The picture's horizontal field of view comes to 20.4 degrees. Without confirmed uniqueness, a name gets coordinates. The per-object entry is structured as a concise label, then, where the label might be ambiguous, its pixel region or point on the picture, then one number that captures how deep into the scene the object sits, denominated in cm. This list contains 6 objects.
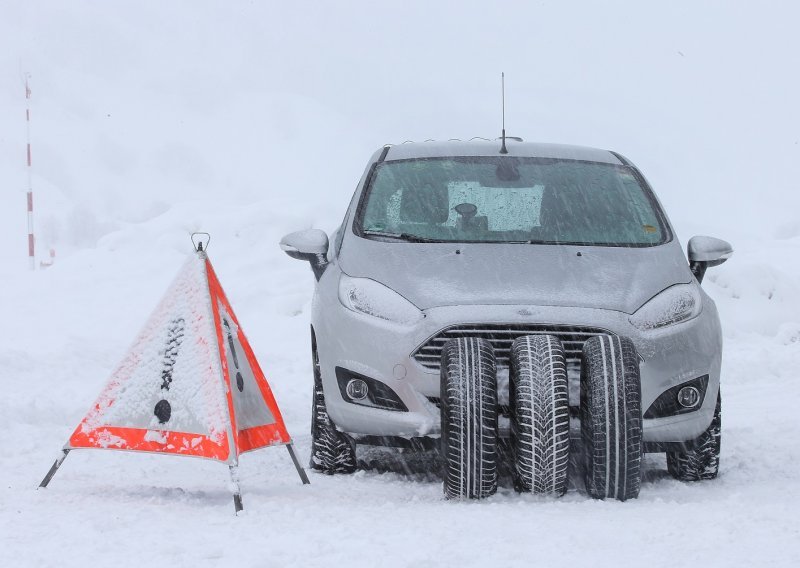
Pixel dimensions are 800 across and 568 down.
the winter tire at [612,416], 910
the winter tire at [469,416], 910
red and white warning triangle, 932
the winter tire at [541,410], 908
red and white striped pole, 5163
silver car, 915
